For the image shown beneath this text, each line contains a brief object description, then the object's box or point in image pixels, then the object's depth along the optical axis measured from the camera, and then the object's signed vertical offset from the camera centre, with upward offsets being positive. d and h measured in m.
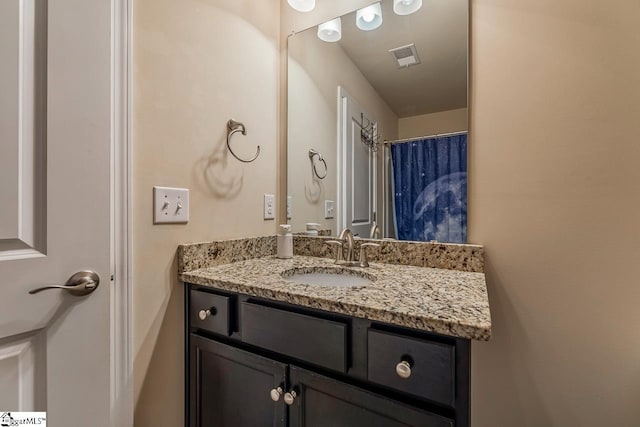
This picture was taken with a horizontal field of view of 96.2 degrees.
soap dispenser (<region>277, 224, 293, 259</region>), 1.34 -0.14
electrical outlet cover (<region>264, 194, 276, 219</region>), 1.41 +0.04
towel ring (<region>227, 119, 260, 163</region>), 1.20 +0.36
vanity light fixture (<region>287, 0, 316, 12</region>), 1.41 +1.03
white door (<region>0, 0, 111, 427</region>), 0.65 +0.03
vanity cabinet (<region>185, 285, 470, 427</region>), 0.60 -0.39
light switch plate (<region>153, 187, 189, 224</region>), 0.96 +0.03
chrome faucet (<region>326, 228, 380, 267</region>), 1.19 -0.15
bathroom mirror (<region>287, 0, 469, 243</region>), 1.12 +0.41
